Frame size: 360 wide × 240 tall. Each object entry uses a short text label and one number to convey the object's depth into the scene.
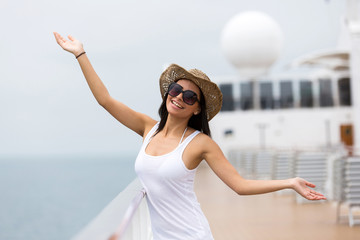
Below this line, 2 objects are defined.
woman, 2.97
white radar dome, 32.62
